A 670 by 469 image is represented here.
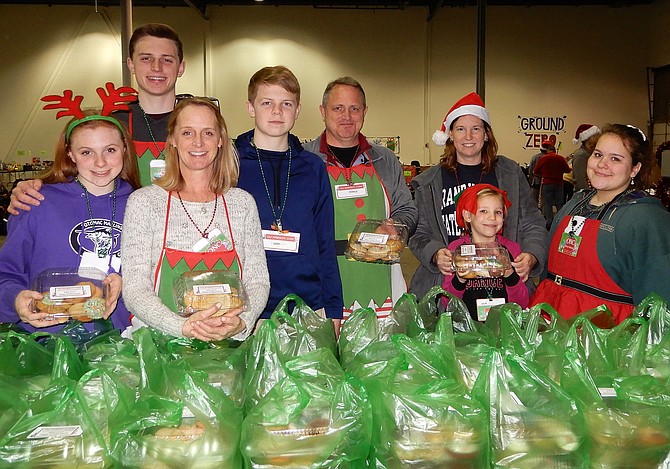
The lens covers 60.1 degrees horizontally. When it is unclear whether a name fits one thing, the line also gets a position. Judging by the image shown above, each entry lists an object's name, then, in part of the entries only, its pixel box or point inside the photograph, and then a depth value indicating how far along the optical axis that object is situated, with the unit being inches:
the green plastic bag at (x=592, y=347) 55.5
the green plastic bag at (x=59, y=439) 42.8
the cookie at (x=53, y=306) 66.0
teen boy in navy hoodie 86.6
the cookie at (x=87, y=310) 66.0
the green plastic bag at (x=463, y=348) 53.3
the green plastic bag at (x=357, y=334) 63.5
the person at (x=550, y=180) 418.6
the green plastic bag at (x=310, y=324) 63.0
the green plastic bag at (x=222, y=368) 52.1
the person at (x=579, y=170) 329.8
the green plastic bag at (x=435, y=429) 45.5
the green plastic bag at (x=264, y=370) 50.8
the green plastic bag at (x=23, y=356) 55.0
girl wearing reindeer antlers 70.5
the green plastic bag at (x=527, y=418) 46.1
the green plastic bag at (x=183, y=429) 43.3
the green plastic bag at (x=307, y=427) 44.9
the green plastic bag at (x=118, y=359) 52.5
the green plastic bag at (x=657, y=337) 55.2
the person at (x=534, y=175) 452.4
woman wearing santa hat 105.6
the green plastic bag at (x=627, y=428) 46.7
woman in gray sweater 70.4
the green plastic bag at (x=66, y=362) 51.6
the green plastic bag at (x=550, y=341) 54.1
